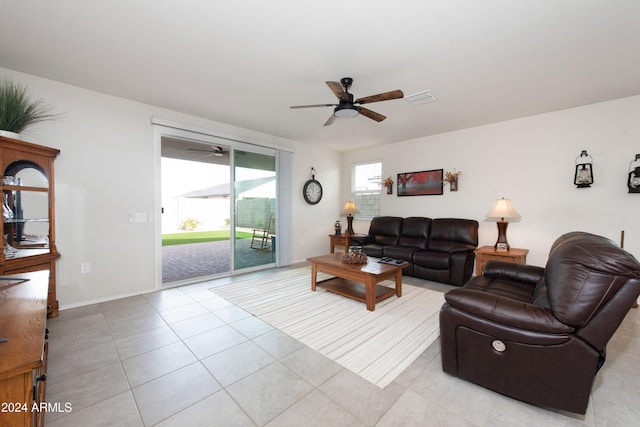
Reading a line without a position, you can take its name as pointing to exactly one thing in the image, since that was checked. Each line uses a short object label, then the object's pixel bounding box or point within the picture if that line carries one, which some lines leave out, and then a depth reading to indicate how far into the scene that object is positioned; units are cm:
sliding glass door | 459
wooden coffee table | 293
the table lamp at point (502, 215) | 368
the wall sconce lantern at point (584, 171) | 341
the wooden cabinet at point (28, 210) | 236
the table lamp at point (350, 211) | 569
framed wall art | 486
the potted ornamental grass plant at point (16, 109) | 239
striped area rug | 206
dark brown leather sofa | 392
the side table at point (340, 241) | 547
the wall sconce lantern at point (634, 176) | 312
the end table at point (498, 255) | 357
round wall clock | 561
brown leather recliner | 133
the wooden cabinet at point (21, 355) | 85
